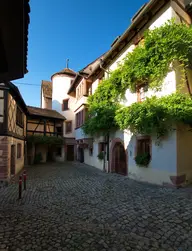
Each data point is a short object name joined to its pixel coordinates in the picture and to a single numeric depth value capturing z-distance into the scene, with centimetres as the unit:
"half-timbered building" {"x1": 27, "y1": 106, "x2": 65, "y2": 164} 1666
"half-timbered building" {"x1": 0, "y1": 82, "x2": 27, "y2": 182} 805
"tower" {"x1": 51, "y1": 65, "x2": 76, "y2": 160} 1959
